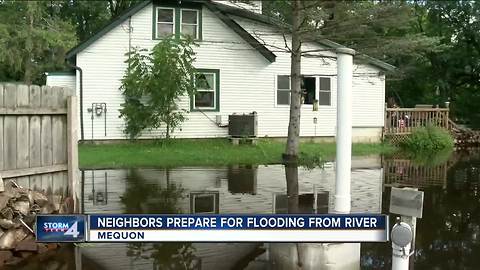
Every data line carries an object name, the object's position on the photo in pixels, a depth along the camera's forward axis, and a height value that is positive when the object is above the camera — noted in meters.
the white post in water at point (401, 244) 4.48 -1.08
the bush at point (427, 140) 21.84 -1.10
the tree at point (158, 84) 18.47 +0.90
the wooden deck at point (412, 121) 23.61 -0.37
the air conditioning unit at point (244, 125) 20.39 -0.51
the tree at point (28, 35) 28.72 +3.89
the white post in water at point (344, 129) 5.62 -0.17
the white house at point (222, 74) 20.22 +1.43
